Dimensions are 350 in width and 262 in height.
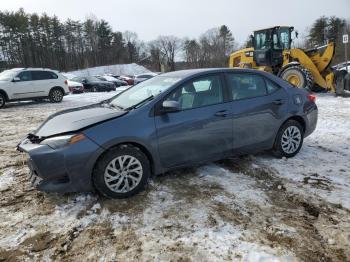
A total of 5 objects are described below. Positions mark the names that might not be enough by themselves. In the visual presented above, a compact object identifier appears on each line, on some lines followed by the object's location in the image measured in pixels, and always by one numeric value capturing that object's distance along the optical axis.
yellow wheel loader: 13.24
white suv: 13.88
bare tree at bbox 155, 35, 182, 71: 87.43
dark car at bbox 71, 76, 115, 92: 24.17
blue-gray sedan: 3.77
